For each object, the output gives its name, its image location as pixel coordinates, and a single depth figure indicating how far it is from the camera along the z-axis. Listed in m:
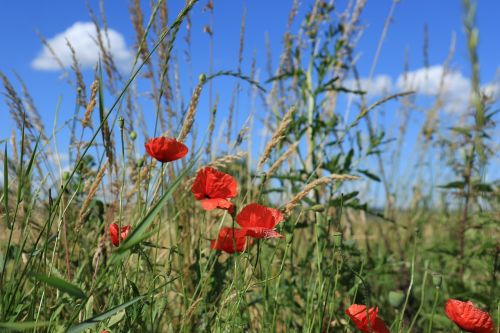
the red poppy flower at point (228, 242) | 1.25
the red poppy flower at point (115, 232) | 1.15
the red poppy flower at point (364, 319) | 1.09
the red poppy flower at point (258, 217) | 1.05
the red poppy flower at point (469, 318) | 1.06
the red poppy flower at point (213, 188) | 1.08
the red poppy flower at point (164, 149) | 1.07
